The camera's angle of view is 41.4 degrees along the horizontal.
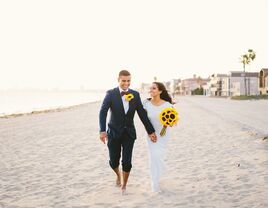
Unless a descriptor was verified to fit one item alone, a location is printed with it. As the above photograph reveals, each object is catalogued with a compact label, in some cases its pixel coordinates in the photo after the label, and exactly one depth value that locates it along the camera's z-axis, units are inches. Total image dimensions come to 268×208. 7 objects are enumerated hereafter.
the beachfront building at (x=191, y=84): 6614.2
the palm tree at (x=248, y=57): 3572.8
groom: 224.5
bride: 236.5
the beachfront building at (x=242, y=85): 3895.2
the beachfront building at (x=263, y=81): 3223.4
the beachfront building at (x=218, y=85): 4458.7
